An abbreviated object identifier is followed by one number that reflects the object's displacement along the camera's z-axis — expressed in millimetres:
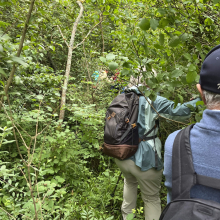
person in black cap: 716
